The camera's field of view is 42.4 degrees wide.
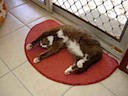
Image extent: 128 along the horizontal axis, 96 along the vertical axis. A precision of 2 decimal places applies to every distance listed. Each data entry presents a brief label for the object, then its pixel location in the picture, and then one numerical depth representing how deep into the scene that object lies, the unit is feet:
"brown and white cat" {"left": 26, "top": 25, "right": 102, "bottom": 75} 3.51
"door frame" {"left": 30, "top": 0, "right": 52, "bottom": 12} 4.83
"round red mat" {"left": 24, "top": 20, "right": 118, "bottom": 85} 3.48
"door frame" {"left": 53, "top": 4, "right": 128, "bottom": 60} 3.84
